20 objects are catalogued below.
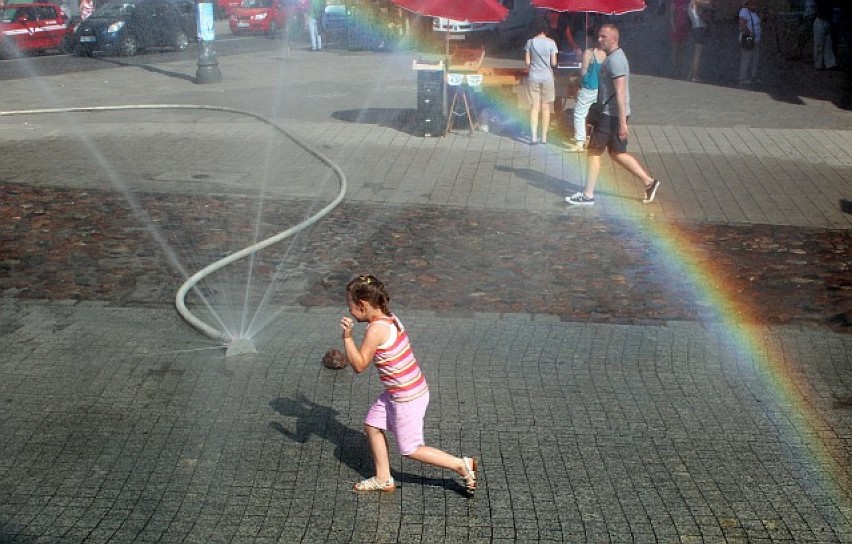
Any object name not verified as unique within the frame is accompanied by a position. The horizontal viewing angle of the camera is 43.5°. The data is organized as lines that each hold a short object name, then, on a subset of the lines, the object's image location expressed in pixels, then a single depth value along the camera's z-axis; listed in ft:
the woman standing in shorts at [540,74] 48.80
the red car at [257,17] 136.87
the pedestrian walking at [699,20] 71.92
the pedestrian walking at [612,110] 36.70
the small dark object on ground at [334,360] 23.22
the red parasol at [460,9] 48.80
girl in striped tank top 17.24
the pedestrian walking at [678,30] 75.61
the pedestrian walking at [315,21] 107.45
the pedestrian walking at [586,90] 45.78
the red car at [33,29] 110.23
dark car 105.91
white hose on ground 25.40
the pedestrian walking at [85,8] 135.50
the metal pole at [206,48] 73.51
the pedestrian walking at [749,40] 66.95
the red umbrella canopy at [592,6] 47.03
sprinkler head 24.17
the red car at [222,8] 167.89
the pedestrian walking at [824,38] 77.36
